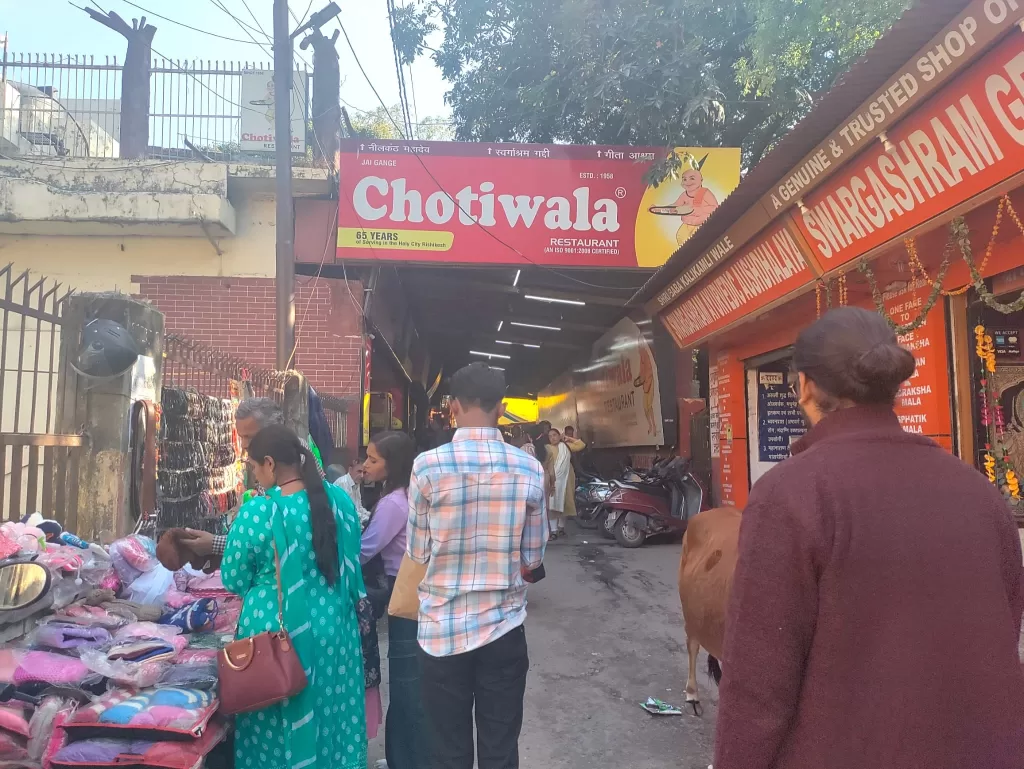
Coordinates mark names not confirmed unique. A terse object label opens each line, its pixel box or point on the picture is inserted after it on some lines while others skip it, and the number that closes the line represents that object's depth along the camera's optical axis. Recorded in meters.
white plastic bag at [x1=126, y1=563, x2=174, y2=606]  3.34
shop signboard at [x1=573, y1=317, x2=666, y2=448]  12.12
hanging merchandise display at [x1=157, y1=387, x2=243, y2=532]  4.57
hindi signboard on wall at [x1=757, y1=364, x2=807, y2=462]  9.41
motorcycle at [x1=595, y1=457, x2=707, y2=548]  10.20
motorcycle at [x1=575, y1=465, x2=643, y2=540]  10.65
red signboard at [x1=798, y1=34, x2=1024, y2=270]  3.42
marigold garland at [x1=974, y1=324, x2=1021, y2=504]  4.88
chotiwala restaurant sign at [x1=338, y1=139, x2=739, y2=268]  9.01
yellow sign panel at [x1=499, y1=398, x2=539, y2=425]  32.84
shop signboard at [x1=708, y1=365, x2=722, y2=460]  10.46
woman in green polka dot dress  2.66
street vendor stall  2.39
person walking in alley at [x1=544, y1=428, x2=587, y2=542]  10.30
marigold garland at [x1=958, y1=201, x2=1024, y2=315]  4.29
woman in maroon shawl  1.30
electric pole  7.68
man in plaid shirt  2.54
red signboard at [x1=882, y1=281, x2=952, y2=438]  5.53
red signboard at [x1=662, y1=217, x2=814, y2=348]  6.03
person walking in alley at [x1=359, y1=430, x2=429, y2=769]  3.21
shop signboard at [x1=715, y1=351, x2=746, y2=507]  9.70
